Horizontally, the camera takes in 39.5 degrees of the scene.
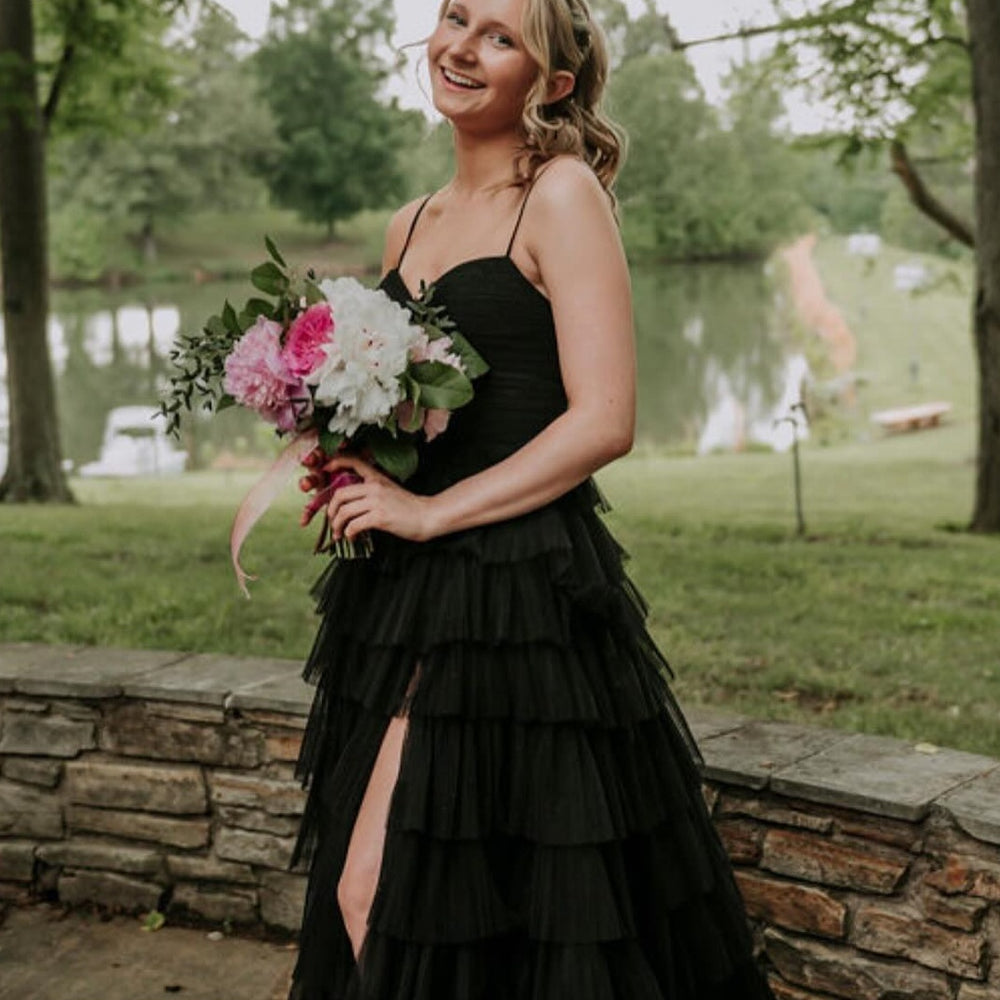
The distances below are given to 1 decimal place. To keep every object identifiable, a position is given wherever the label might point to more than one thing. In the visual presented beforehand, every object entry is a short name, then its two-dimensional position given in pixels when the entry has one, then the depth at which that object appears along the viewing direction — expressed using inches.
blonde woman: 83.7
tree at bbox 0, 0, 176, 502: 399.9
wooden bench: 940.0
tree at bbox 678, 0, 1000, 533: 347.6
